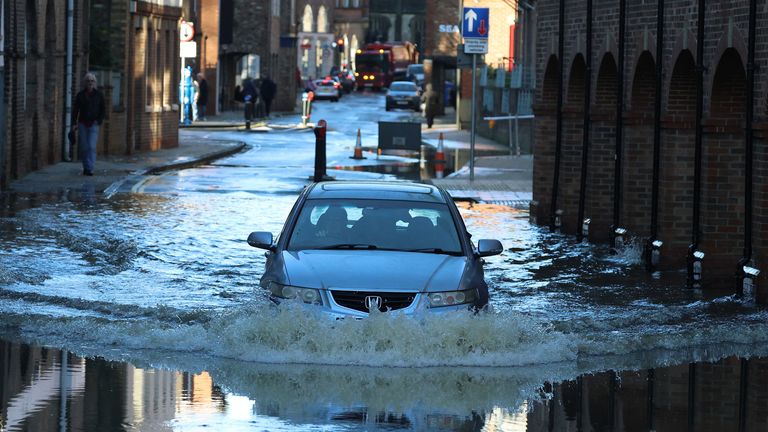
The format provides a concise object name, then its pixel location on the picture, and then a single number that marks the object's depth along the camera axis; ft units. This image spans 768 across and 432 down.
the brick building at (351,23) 570.46
